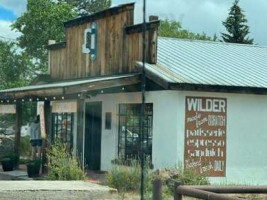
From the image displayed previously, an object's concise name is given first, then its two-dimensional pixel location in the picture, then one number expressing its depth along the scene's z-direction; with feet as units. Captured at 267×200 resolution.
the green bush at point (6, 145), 84.58
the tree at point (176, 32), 162.34
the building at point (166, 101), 53.06
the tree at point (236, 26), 135.85
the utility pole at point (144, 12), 29.63
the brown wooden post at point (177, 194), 24.97
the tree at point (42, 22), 113.50
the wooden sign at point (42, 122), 56.60
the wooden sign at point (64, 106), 55.97
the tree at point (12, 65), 122.83
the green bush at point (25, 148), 88.84
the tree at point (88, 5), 164.90
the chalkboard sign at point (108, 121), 64.23
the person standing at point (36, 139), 71.15
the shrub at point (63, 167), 48.38
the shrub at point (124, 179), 45.32
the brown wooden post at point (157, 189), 27.17
